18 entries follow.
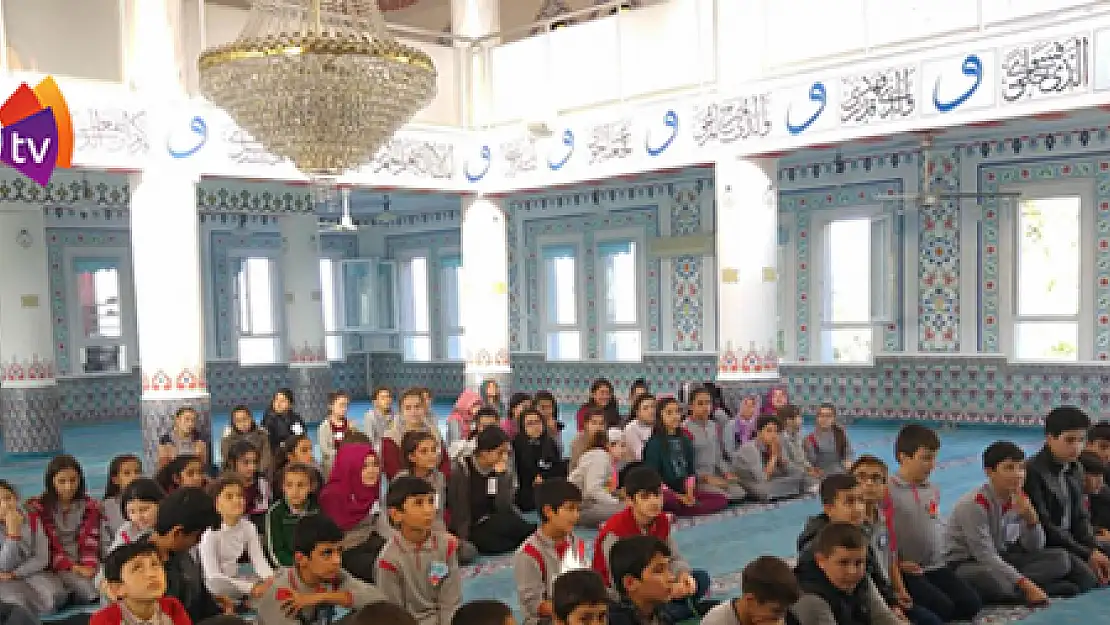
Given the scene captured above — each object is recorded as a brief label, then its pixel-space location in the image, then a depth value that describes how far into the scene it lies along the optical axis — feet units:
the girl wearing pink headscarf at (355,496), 13.28
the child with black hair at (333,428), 18.35
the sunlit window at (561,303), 35.63
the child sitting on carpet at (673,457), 16.14
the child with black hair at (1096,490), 12.94
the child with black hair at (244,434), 17.46
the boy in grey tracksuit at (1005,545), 11.37
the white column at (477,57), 25.79
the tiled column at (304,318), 33.86
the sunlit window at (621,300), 33.68
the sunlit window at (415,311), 41.50
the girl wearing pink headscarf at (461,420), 20.59
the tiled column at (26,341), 26.32
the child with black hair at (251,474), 14.79
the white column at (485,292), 26.76
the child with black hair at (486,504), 14.87
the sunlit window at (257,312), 39.70
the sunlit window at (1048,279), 24.45
